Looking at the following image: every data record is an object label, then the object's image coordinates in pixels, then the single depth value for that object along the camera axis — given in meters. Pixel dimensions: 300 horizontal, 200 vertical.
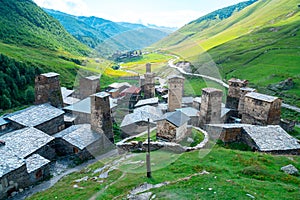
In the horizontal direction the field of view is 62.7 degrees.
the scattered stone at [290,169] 22.91
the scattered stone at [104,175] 24.75
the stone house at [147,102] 55.44
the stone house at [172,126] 28.20
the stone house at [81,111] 47.66
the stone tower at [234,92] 52.62
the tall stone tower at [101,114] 34.84
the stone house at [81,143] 34.81
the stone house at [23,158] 25.55
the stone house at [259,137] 31.71
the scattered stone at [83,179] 25.64
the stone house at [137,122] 41.12
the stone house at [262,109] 42.97
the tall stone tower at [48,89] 43.28
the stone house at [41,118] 37.38
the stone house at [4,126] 36.66
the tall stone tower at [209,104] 39.81
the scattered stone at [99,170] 27.34
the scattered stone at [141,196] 17.38
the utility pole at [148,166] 20.19
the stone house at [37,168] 28.05
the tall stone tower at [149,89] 60.69
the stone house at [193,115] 43.75
